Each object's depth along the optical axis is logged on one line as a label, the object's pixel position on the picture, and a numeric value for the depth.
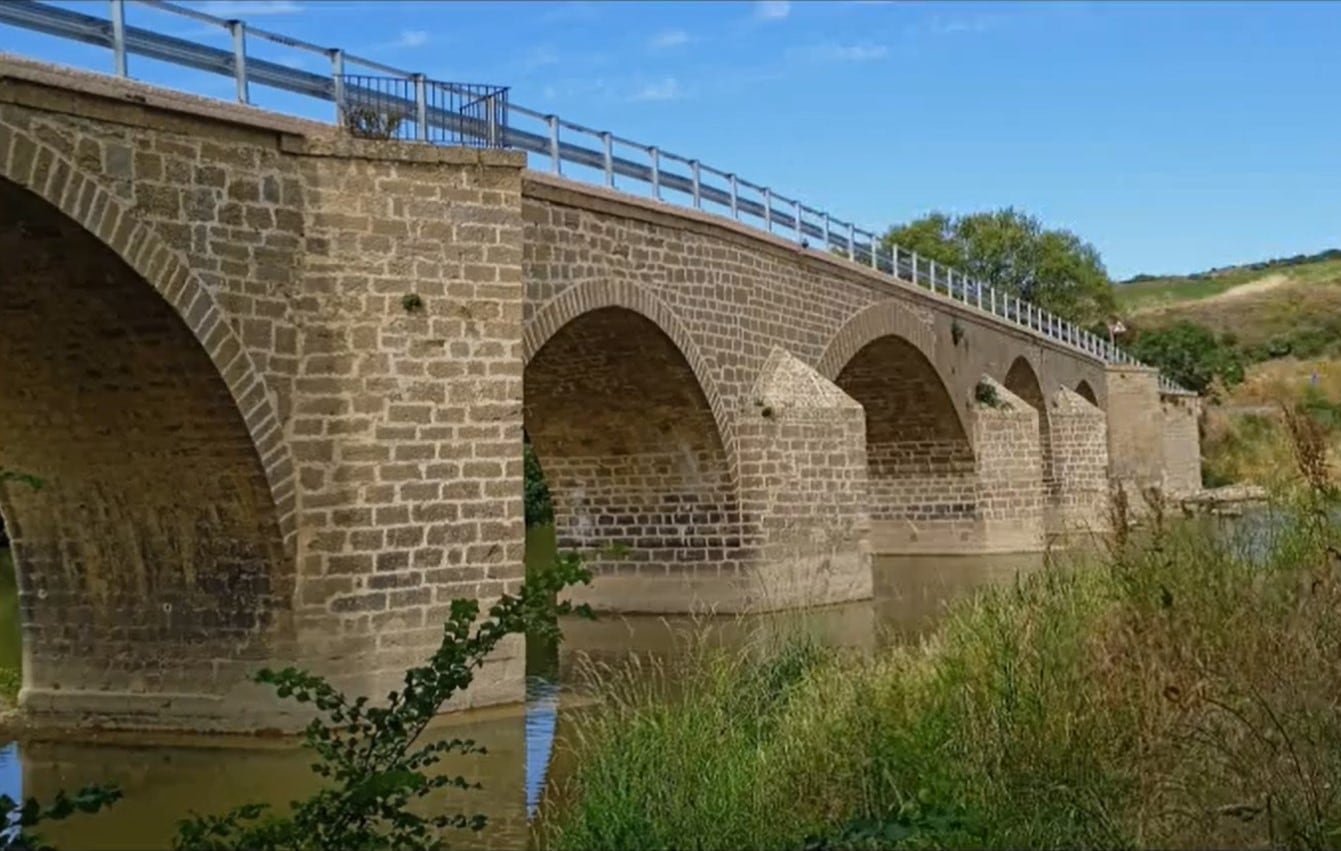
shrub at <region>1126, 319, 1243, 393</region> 53.31
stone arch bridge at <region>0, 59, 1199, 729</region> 9.86
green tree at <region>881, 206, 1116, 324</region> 56.91
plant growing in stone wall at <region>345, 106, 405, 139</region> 11.52
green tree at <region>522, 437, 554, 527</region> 34.06
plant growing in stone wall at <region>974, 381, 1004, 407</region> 28.69
